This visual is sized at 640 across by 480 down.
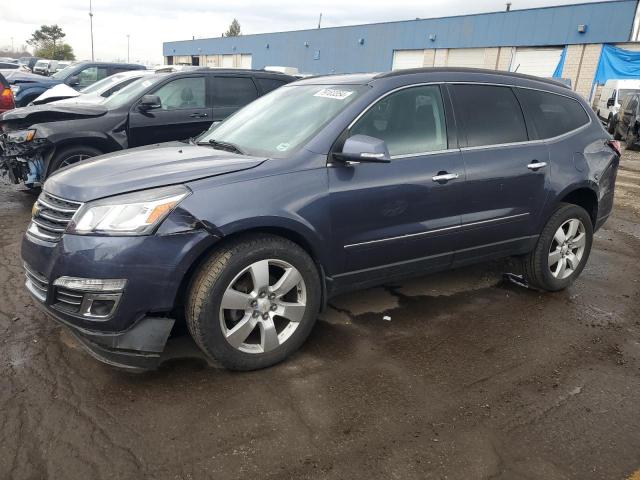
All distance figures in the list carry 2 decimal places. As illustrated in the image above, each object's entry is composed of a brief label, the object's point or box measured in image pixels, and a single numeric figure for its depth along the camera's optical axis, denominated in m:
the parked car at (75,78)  12.50
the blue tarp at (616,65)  21.33
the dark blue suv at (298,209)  2.70
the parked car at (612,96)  18.55
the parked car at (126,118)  6.23
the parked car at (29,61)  39.13
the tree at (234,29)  90.00
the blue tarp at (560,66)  24.05
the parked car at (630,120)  16.20
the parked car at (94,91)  8.39
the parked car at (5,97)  8.82
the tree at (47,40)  66.16
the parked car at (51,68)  18.20
